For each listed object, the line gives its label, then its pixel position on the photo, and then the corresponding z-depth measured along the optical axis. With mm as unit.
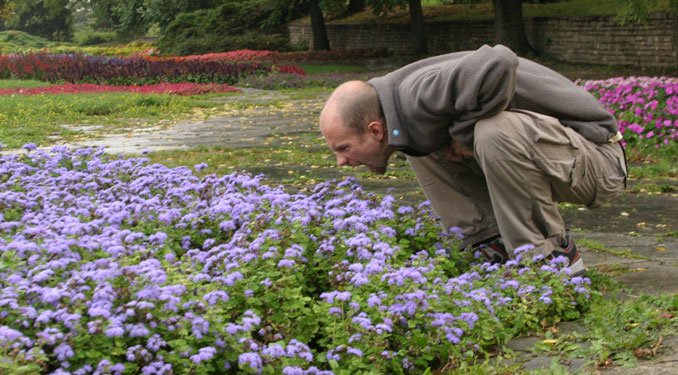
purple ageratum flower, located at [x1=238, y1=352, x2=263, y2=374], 2717
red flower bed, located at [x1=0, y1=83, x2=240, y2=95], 19938
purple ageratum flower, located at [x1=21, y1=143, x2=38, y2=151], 5976
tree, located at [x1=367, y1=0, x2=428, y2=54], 33531
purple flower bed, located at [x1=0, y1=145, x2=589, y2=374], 2738
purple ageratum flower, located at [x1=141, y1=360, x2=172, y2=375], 2641
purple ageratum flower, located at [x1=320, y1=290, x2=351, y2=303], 3107
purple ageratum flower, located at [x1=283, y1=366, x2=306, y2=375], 2758
